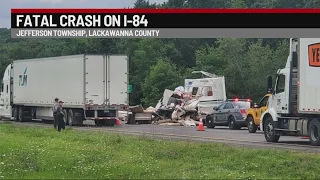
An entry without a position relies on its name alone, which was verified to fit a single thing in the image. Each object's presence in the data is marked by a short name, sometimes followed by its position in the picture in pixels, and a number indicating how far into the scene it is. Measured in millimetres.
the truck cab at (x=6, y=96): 46500
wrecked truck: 44531
